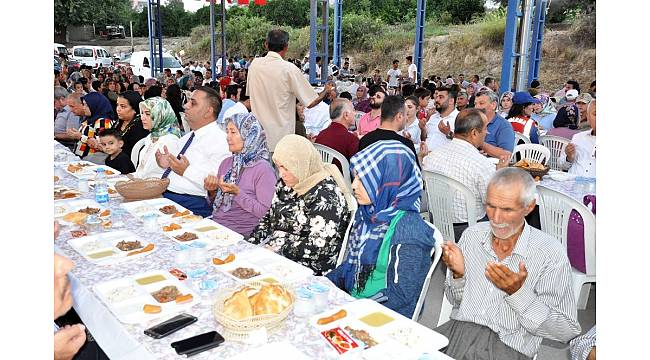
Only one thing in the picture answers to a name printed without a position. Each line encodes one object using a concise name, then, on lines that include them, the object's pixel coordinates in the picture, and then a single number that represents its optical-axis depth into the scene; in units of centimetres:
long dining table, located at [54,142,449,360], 170
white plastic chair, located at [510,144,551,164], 524
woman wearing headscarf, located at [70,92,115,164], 546
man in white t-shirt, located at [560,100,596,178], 445
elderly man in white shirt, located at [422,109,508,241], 359
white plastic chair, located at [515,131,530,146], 582
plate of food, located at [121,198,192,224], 313
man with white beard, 203
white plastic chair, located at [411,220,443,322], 232
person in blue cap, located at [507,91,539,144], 591
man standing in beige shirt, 485
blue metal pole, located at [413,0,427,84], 1291
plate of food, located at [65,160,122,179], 427
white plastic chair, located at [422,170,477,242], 354
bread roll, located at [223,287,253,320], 178
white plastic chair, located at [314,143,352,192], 480
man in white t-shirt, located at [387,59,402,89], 1462
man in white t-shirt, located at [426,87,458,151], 554
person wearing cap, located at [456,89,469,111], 755
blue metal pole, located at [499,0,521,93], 849
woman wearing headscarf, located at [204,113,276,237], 335
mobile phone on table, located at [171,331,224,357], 165
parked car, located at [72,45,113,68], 2431
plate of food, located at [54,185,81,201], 356
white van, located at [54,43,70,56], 2410
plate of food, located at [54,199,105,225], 298
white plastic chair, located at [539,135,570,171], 555
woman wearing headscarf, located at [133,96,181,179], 425
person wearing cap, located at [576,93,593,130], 650
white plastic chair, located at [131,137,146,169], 483
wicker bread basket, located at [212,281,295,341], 173
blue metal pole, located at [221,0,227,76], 1615
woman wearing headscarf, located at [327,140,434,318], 229
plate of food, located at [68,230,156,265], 244
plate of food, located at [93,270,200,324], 190
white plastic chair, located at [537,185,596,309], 304
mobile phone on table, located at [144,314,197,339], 175
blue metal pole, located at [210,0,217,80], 1641
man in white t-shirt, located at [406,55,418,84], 1323
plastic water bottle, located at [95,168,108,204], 346
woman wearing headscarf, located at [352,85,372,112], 893
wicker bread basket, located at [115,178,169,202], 345
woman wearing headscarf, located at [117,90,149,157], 503
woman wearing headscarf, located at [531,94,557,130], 778
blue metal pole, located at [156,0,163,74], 1625
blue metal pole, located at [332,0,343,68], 1528
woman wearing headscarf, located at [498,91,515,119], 750
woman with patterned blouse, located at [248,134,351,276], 284
